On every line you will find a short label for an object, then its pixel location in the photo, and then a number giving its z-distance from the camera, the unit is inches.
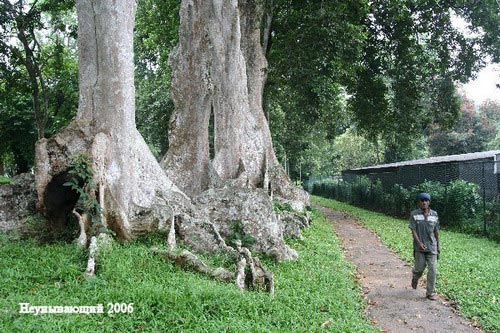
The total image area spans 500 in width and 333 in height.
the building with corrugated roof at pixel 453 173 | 645.3
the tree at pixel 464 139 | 1541.6
